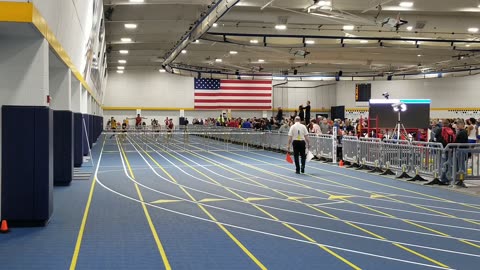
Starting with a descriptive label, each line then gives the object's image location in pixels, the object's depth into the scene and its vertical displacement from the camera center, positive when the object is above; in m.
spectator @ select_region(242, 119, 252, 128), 39.31 -0.45
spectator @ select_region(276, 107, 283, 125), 36.25 +0.09
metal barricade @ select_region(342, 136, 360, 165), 18.97 -1.07
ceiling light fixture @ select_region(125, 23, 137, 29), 27.27 +4.82
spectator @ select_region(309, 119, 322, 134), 23.42 -0.41
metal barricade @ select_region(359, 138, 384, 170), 17.44 -1.12
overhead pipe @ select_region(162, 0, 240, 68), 19.00 +4.20
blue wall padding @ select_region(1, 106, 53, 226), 8.61 -0.80
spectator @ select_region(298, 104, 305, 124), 27.04 +0.34
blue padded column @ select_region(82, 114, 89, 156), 23.15 -1.23
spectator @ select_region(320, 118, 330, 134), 24.09 -0.34
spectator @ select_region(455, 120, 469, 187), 13.74 -1.10
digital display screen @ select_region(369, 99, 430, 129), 20.47 +0.25
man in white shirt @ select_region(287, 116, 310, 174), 17.12 -0.67
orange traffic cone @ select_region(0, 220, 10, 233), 8.23 -1.73
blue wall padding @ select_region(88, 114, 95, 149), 26.95 -0.62
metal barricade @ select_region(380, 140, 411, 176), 15.84 -1.10
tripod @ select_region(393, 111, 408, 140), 19.88 -0.38
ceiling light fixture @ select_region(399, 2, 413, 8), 22.67 +5.02
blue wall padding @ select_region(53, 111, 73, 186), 13.78 -0.79
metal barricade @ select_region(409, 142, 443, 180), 14.32 -1.06
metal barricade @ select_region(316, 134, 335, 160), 21.23 -1.07
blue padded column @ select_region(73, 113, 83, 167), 18.22 -0.80
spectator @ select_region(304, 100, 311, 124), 26.94 +0.23
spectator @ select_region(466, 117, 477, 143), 22.57 -0.48
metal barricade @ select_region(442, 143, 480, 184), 13.74 -1.07
